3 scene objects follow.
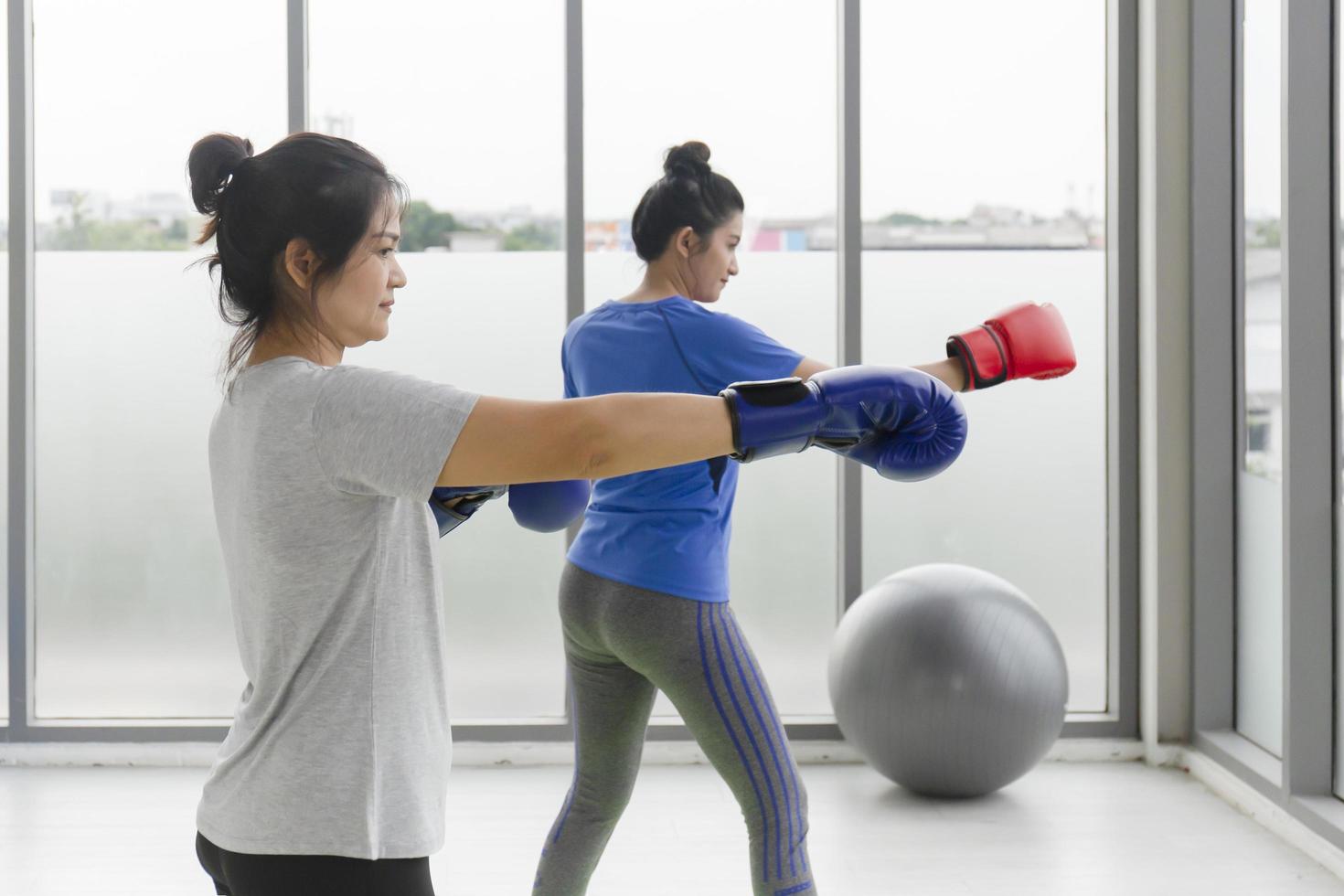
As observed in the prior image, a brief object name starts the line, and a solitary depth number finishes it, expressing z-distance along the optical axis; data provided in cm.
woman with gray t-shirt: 111
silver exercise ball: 323
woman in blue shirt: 196
